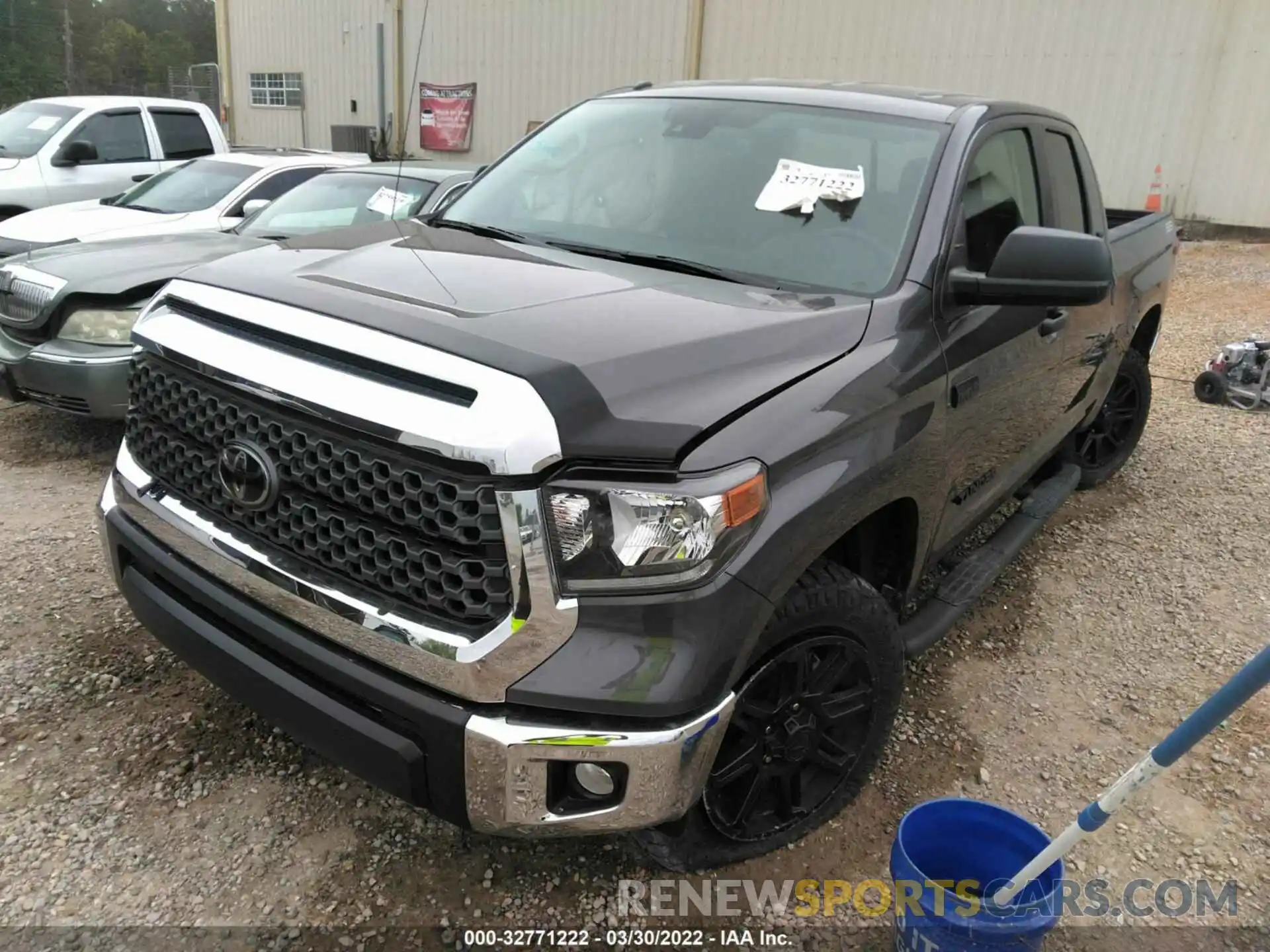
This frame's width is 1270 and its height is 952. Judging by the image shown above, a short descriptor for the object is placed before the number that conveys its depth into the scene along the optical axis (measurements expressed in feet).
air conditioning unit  64.90
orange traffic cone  42.29
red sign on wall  61.62
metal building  41.34
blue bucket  6.10
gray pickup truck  5.61
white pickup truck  28.55
